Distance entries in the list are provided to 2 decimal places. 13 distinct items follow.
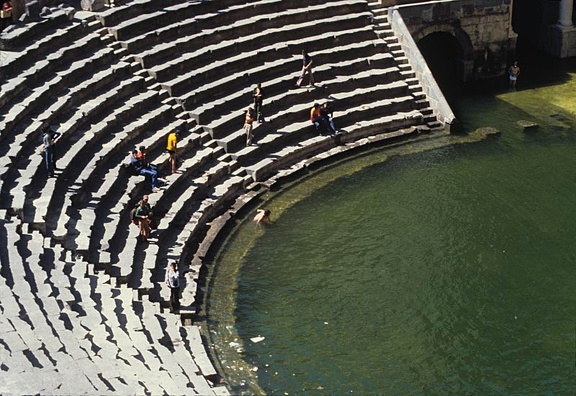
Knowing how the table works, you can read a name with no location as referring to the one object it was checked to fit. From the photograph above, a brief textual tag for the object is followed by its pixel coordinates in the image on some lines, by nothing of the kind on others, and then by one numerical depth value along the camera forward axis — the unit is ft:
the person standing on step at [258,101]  149.38
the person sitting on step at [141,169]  131.85
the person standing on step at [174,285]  112.78
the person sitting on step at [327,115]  153.89
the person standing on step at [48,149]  123.95
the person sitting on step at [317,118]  153.38
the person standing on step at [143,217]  122.31
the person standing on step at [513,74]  179.01
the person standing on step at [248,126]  146.00
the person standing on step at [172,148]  136.67
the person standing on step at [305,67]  159.02
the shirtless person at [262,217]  133.39
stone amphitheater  97.30
